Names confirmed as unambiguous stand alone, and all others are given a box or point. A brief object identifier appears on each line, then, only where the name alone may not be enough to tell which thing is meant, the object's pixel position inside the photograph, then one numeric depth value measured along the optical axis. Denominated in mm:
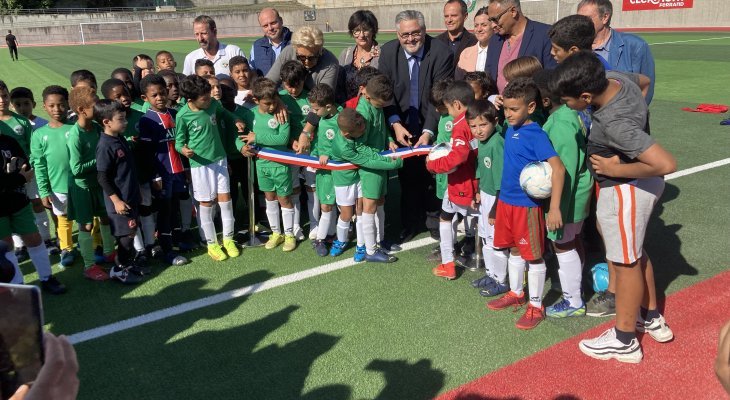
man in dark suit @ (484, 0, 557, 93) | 5188
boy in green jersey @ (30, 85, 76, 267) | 5336
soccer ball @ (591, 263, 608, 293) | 4441
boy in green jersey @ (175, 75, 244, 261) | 5297
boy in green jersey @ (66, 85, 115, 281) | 4918
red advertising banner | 36062
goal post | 51719
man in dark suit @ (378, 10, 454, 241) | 5629
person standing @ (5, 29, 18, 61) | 31391
